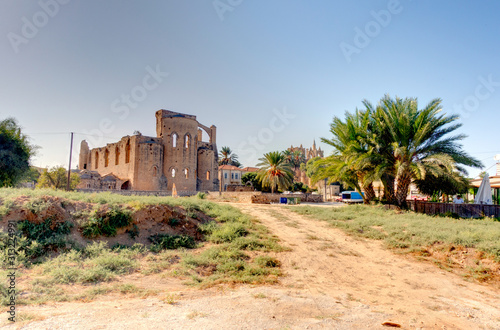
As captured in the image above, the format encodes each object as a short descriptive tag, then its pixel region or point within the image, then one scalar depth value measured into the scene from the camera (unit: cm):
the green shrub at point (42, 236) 771
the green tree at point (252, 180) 4750
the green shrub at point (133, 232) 966
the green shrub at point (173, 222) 1106
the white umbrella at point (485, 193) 1570
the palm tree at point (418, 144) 1528
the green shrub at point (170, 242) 945
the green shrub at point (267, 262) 838
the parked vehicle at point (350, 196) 4106
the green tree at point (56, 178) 3184
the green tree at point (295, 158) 6376
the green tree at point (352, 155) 1734
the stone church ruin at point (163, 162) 3791
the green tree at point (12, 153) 1791
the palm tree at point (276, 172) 3478
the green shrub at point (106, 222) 913
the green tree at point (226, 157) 6569
